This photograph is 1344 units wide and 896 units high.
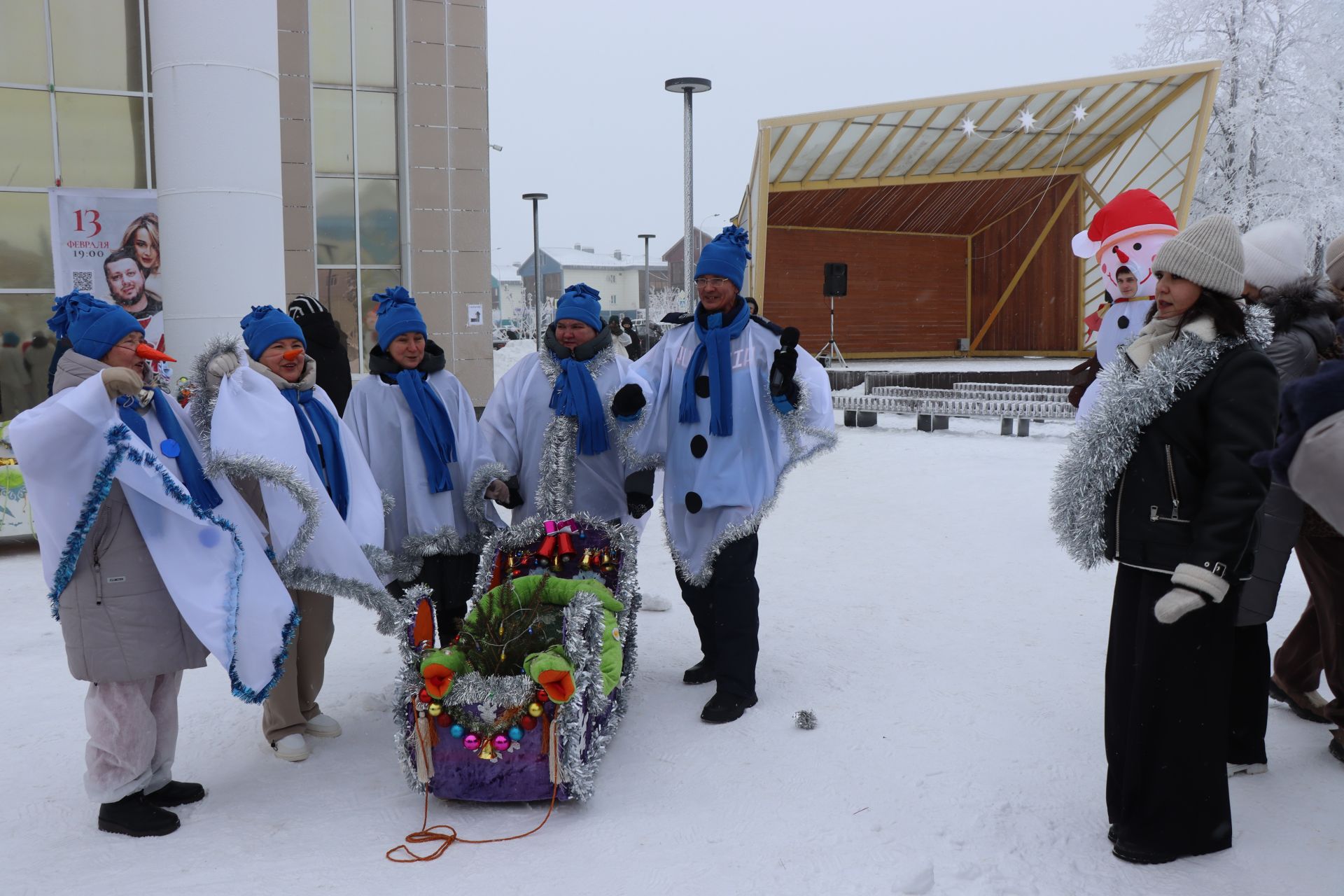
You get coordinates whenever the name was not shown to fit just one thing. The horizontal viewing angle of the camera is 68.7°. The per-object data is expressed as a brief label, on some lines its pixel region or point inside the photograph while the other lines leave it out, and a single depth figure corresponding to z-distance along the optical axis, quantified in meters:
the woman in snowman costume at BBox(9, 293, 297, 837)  2.62
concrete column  6.87
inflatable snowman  5.20
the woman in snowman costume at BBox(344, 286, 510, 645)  3.81
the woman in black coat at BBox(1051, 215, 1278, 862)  2.40
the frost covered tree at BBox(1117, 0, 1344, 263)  22.62
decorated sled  2.84
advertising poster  7.68
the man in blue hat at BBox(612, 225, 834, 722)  3.72
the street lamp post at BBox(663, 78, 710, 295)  10.88
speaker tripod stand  20.78
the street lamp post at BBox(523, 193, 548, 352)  20.41
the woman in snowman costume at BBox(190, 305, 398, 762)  3.03
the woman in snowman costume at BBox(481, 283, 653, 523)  3.90
